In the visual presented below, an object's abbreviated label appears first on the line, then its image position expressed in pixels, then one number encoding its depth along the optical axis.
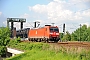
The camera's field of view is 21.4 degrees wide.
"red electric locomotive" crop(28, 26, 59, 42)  38.50
